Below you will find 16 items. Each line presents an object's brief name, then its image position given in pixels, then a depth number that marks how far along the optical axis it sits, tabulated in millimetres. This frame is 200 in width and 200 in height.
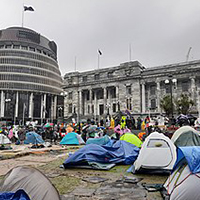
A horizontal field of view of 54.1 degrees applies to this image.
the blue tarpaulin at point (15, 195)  2461
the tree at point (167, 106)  35250
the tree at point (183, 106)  34125
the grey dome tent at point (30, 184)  2803
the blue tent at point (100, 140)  13629
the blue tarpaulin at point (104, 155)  8172
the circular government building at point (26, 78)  65062
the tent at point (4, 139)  18953
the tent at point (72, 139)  18531
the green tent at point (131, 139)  11201
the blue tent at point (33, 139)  19933
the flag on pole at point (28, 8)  57116
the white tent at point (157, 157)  6785
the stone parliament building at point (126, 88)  45512
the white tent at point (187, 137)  8954
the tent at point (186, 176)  3982
